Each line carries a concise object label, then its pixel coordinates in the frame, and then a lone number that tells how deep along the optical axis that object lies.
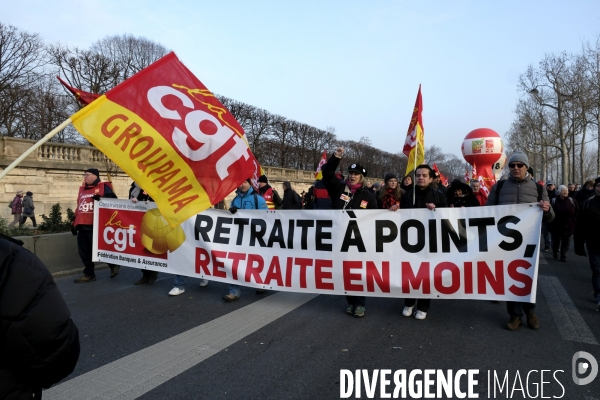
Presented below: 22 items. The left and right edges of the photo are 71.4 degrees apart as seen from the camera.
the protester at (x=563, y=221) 9.77
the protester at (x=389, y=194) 6.55
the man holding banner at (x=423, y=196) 5.08
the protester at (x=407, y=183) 8.59
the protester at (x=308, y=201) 14.68
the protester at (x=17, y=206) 16.84
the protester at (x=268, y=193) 9.98
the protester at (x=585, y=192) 10.30
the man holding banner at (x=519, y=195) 4.68
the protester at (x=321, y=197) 5.72
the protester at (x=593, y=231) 5.52
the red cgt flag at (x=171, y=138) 3.46
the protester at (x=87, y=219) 6.96
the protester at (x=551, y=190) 13.15
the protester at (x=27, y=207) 16.44
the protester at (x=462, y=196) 6.14
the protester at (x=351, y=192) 5.18
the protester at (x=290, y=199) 10.55
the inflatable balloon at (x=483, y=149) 19.86
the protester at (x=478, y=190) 9.23
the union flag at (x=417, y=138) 6.28
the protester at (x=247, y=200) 6.13
